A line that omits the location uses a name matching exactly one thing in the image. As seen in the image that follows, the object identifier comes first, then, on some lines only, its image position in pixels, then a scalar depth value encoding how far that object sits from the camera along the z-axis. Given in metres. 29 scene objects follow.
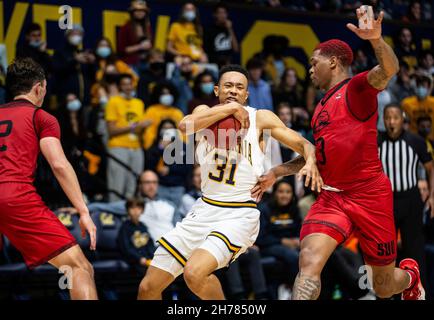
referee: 9.74
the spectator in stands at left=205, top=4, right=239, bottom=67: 13.98
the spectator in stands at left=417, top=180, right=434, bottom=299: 11.86
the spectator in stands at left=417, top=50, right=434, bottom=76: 16.02
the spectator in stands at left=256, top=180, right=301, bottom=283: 11.34
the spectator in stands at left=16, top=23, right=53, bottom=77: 11.73
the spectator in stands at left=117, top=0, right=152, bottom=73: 13.10
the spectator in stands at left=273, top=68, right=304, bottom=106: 13.84
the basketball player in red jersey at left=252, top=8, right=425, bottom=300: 6.71
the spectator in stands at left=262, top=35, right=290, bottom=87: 14.76
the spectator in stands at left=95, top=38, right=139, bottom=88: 12.67
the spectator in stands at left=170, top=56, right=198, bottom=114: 12.95
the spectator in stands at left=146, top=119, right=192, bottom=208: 11.60
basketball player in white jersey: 6.78
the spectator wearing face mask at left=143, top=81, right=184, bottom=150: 12.18
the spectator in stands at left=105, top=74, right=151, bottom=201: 11.88
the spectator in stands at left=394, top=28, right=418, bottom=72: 15.98
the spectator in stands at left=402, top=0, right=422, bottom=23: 16.81
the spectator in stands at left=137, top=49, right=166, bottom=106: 12.78
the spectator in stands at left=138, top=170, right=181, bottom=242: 10.88
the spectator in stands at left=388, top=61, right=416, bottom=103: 14.88
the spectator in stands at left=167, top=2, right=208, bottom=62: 13.63
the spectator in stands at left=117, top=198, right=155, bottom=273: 10.60
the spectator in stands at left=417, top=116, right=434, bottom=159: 13.73
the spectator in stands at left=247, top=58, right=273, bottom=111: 13.26
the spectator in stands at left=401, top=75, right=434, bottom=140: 14.37
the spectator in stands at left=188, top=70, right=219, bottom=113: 12.56
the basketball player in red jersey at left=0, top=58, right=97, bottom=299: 6.21
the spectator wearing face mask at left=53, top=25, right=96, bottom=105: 11.97
